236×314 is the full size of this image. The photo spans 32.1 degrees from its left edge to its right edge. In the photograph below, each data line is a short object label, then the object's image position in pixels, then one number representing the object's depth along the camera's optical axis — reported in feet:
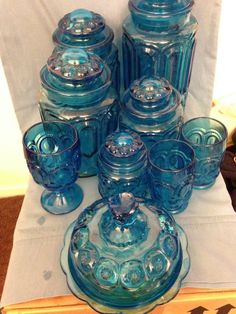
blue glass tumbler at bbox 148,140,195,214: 2.37
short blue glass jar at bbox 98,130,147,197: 2.30
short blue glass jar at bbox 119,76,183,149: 2.45
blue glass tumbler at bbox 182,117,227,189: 2.60
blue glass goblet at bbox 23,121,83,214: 2.34
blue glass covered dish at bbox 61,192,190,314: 2.00
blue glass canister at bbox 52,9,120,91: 2.65
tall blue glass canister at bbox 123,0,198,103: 2.55
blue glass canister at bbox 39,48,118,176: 2.40
